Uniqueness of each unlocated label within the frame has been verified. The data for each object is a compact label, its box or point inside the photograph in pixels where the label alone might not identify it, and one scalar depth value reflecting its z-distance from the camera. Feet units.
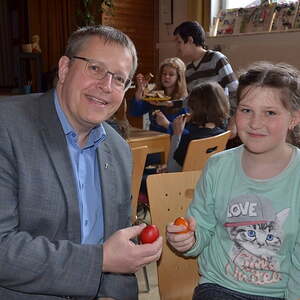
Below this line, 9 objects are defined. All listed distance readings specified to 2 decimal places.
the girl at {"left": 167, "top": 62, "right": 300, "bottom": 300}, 4.36
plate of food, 12.04
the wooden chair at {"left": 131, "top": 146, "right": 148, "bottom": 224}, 7.54
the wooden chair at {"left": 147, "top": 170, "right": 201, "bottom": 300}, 5.24
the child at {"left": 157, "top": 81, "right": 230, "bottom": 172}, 9.39
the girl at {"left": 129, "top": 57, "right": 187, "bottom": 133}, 12.20
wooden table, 9.66
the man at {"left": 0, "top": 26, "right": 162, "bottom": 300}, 3.48
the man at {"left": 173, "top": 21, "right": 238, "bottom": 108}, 12.55
